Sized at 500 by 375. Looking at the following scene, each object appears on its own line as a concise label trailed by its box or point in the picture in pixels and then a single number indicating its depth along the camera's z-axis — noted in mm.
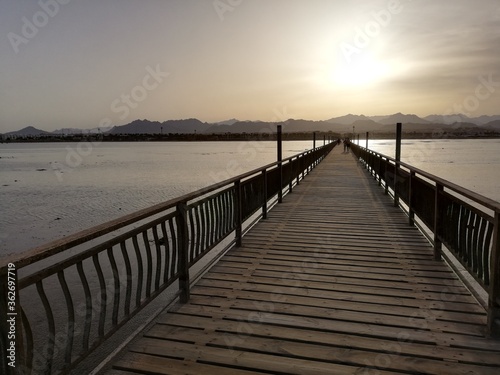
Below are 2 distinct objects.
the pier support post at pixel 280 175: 10259
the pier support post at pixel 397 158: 9344
